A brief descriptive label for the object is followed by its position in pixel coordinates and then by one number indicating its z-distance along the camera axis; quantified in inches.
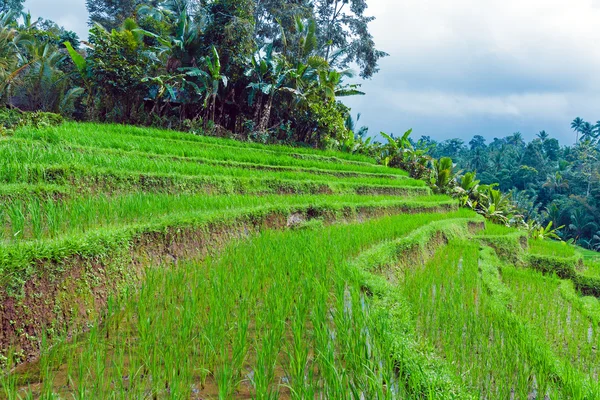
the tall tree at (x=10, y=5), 1040.0
